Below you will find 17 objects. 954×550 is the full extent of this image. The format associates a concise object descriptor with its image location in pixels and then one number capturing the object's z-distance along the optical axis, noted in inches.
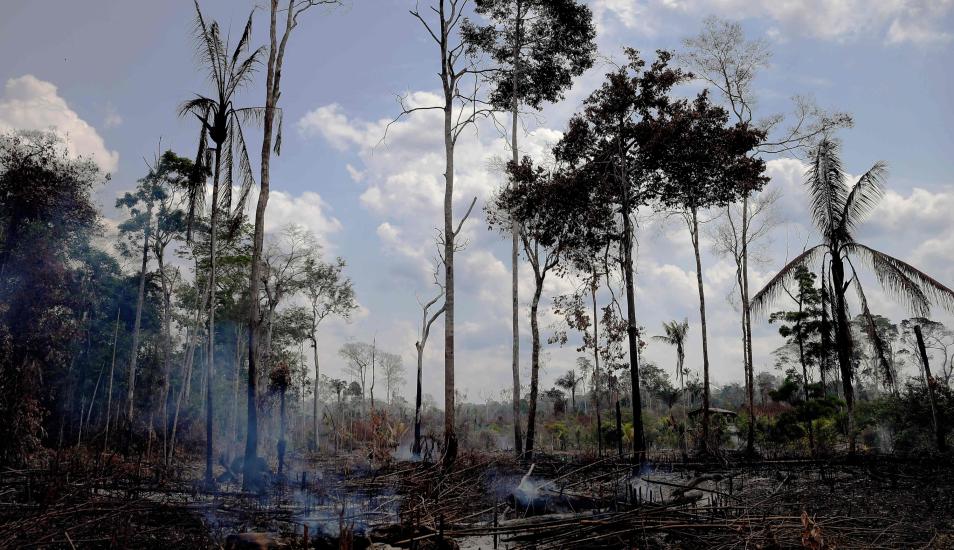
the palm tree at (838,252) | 537.0
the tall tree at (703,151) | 590.9
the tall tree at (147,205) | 1077.8
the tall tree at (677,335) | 1381.6
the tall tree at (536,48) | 748.0
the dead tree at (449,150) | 508.1
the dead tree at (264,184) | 418.9
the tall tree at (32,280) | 610.9
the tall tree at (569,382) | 1915.6
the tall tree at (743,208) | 846.5
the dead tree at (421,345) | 914.6
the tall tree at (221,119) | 501.7
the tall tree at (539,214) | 656.4
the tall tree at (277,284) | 1140.6
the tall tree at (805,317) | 1076.5
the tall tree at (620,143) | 603.5
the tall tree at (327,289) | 1347.2
